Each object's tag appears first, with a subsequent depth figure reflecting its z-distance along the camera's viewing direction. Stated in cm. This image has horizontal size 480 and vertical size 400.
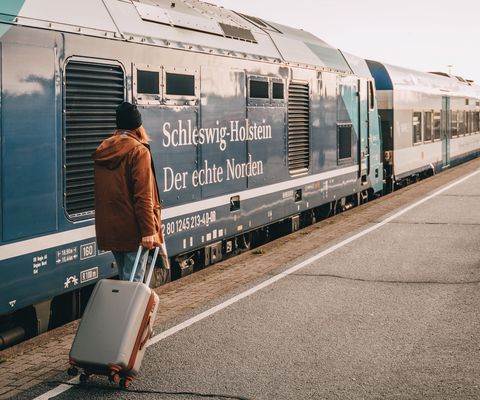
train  600
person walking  544
